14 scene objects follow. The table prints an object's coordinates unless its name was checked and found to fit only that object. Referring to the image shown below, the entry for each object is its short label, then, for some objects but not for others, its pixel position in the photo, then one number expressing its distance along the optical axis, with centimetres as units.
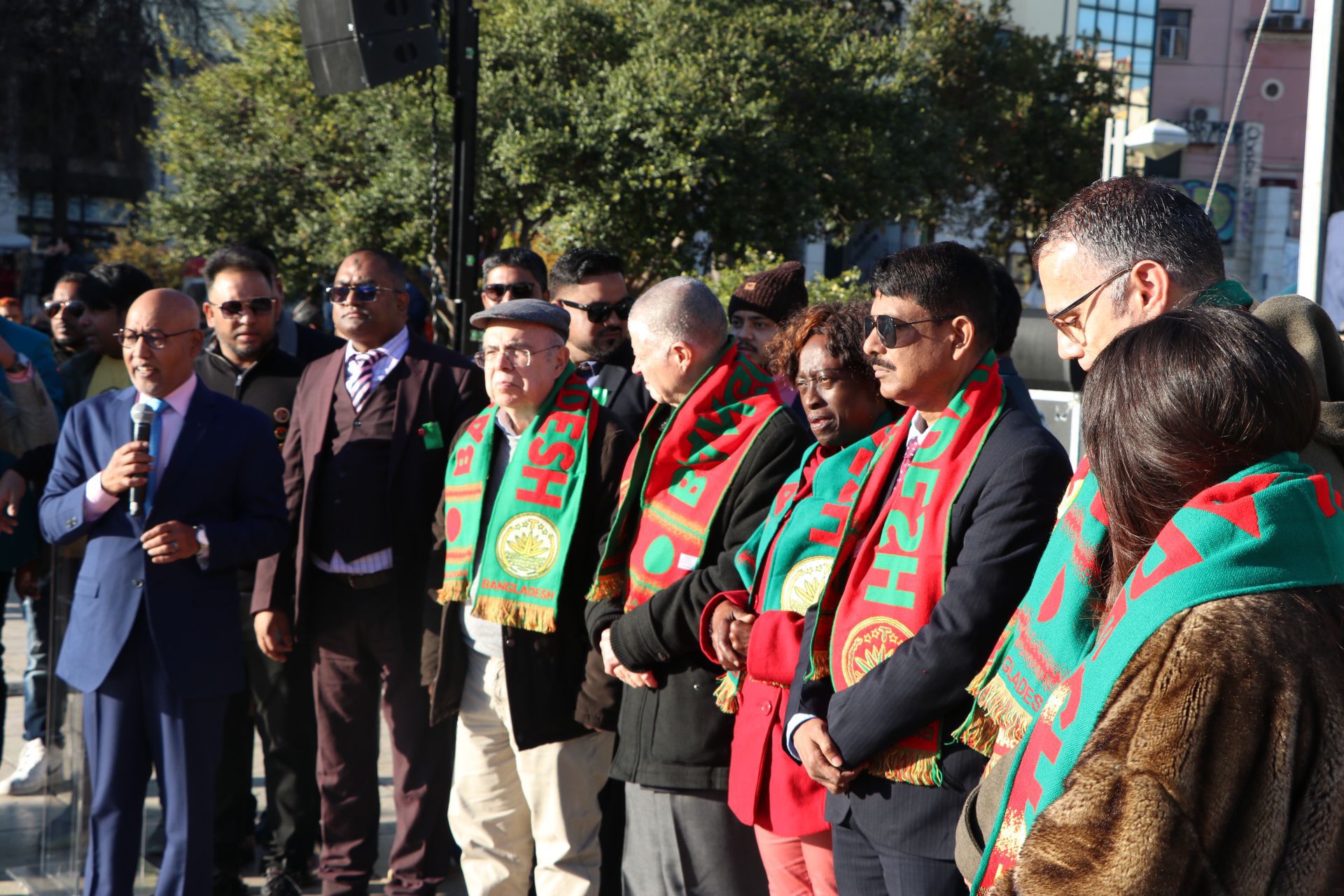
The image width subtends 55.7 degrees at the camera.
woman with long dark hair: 144
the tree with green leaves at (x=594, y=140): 1633
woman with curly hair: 288
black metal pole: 706
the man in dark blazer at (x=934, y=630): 250
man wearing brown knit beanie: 525
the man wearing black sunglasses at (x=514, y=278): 532
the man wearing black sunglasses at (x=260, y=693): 462
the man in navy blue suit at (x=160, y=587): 385
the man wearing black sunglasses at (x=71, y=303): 562
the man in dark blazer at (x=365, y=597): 436
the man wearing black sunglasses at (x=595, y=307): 504
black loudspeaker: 680
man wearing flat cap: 377
